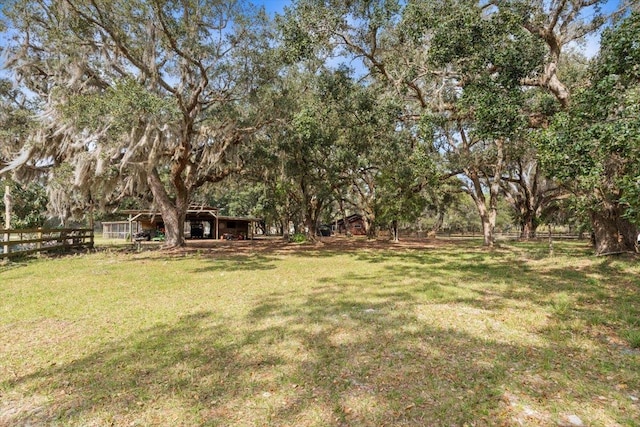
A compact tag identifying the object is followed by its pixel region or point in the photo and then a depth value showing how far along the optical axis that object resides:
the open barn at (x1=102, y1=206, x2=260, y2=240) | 30.78
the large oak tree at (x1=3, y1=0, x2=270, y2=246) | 10.81
